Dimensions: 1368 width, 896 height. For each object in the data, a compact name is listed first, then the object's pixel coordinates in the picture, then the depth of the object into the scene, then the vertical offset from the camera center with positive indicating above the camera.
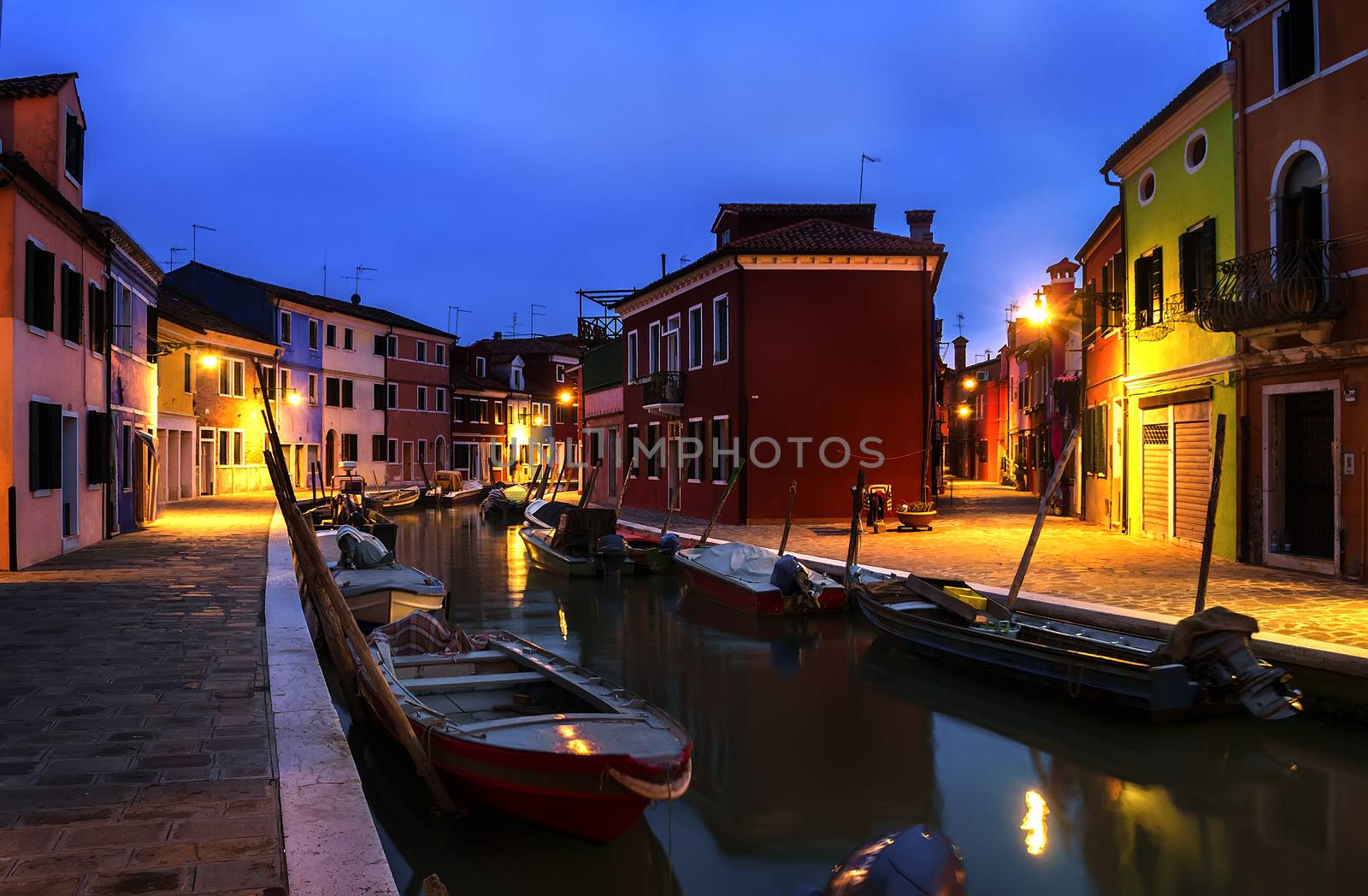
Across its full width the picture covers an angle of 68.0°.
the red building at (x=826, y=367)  23.73 +2.13
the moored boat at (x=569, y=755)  5.56 -1.70
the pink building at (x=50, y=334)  12.76 +1.80
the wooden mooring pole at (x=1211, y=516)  9.76 -0.61
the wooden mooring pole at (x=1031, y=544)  11.10 -0.98
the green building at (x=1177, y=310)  14.99 +2.48
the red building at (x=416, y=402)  48.00 +2.80
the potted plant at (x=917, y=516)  21.48 -1.26
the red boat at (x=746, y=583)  14.16 -1.84
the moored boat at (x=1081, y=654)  8.20 -1.83
